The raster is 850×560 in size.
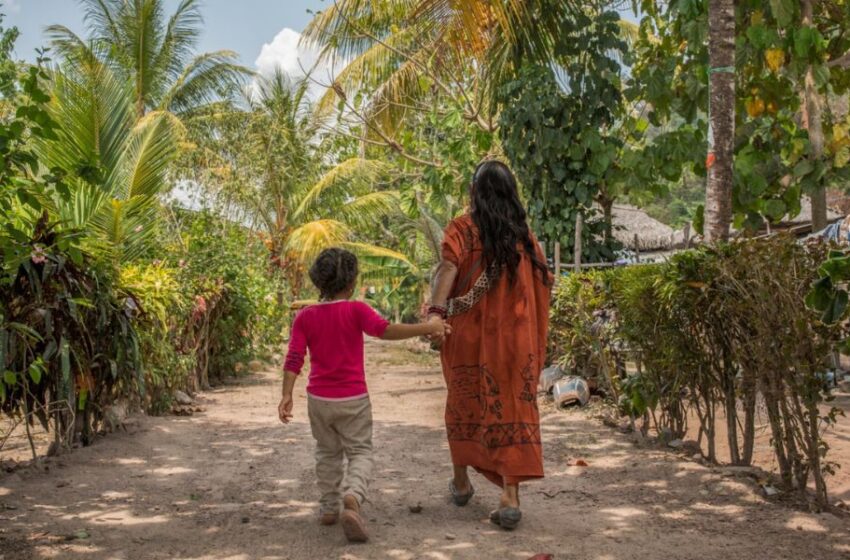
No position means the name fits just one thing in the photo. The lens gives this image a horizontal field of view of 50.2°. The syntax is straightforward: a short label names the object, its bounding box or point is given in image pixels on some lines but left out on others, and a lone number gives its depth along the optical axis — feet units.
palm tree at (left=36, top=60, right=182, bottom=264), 23.61
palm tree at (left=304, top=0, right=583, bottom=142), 34.45
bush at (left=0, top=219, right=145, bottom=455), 17.84
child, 14.46
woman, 14.78
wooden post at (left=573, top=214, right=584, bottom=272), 37.46
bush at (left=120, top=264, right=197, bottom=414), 23.82
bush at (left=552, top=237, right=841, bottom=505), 14.42
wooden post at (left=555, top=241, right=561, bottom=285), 38.06
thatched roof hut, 71.97
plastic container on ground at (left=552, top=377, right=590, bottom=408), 28.76
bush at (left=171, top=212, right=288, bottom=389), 35.45
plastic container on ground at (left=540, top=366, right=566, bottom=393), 31.71
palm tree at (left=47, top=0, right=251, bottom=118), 65.00
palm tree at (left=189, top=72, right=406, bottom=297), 67.97
